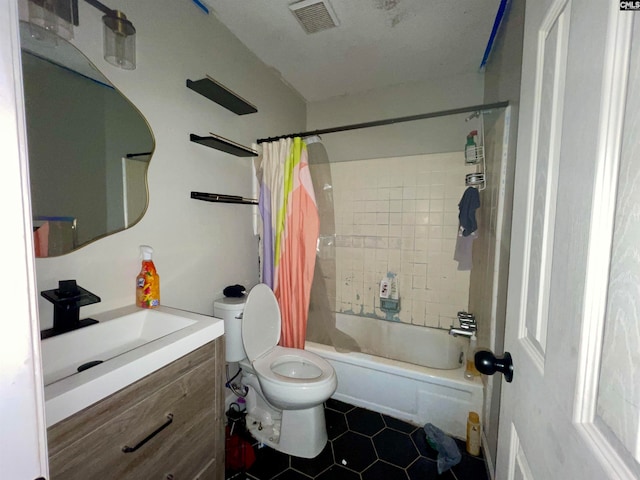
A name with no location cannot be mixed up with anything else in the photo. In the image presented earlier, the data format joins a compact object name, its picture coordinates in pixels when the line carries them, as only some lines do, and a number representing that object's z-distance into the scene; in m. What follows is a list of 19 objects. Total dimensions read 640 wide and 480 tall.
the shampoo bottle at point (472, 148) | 1.78
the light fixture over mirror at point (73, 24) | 0.87
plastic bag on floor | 1.36
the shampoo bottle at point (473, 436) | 1.44
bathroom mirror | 0.88
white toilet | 1.34
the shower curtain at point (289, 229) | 1.69
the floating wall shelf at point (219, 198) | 1.44
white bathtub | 1.54
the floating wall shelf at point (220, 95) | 1.36
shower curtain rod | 1.40
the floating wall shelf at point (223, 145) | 1.42
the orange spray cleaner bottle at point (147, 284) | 1.16
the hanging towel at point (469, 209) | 1.74
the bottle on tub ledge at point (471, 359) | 1.57
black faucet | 0.89
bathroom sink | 0.60
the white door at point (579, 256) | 0.29
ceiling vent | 1.42
